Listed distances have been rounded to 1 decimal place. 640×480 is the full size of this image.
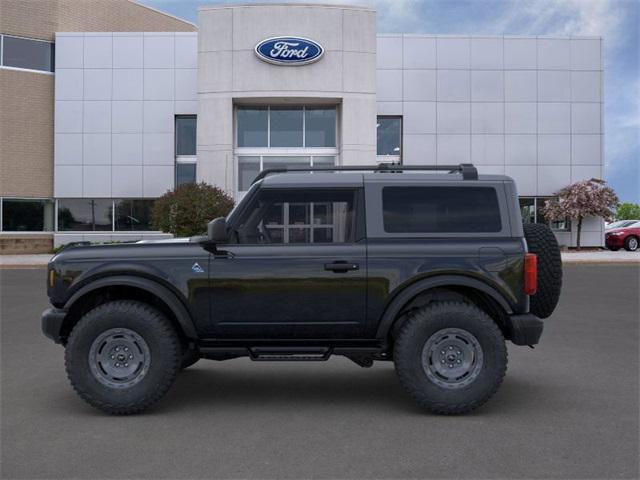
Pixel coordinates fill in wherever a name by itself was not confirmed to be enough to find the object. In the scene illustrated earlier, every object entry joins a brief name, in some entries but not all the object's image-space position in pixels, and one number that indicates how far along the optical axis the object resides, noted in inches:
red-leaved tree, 1144.2
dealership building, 1154.0
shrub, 906.7
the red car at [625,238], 1243.8
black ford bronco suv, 197.0
